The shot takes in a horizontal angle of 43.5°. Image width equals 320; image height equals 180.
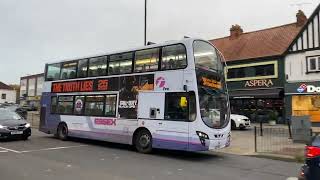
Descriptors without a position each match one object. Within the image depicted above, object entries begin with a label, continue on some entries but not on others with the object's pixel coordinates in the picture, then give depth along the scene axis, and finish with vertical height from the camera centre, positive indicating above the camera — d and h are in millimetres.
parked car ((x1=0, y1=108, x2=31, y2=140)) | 17109 -357
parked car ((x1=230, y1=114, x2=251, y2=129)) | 25719 +84
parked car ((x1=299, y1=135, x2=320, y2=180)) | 6332 -607
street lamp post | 23234 +5956
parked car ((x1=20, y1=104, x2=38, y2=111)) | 61344 +1735
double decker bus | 13148 +876
